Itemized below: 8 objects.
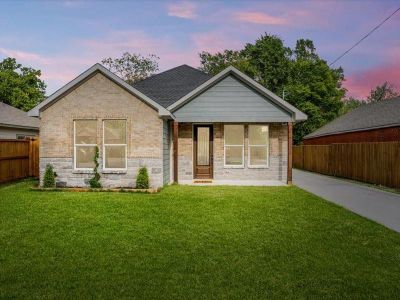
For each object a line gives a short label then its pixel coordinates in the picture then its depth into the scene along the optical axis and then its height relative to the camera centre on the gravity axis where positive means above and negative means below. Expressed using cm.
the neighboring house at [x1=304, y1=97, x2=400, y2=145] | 1925 +173
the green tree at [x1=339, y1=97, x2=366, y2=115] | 8841 +1452
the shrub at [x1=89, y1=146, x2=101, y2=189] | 1455 -81
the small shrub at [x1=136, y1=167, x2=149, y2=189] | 1439 -92
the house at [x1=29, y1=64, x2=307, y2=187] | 1480 +113
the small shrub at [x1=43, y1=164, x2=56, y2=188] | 1460 -84
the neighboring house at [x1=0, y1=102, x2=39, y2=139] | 2119 +191
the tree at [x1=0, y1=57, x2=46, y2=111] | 4184 +825
